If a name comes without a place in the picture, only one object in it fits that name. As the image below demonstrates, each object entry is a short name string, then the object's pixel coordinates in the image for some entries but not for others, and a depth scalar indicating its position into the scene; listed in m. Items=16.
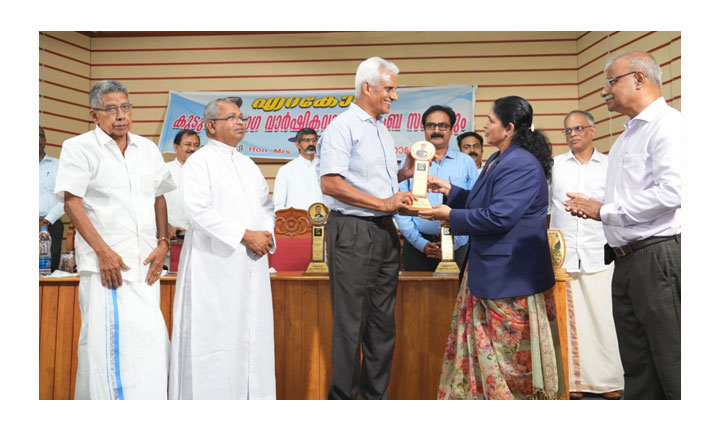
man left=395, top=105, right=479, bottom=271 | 3.74
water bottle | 3.72
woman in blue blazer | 2.69
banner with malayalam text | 7.51
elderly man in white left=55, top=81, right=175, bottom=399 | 2.79
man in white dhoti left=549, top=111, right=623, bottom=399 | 4.26
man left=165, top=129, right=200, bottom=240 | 5.53
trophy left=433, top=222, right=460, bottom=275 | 3.38
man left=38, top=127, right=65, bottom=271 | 5.61
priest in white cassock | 2.96
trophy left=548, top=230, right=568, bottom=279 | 3.08
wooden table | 3.25
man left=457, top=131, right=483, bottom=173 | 5.45
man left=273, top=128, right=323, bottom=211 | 6.26
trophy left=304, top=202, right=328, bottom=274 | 3.36
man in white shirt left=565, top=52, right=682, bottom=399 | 2.49
